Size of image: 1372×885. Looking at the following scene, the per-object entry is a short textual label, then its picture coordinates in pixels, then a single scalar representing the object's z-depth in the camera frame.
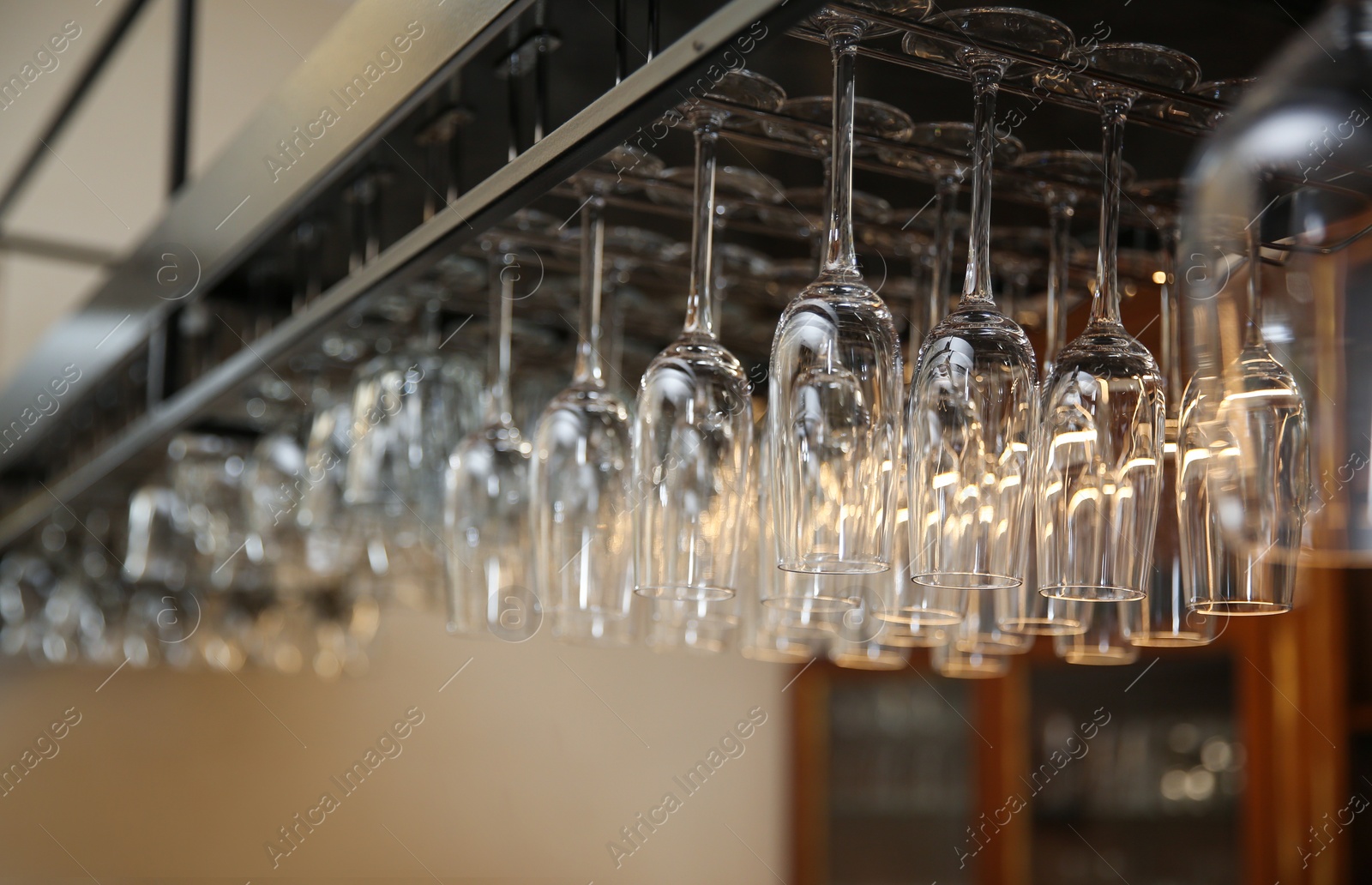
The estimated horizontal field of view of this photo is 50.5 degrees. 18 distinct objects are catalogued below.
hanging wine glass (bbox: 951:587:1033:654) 0.85
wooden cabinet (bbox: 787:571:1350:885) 2.38
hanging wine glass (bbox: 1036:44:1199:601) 0.61
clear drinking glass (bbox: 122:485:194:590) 1.63
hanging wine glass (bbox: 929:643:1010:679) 1.01
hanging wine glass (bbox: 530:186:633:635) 0.81
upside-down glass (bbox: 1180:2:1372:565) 0.32
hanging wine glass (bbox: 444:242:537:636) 0.96
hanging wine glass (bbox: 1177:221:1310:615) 0.46
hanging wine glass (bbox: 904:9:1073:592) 0.60
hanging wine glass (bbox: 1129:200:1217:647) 0.74
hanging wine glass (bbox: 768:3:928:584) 0.59
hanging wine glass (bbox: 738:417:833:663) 0.70
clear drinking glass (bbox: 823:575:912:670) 0.88
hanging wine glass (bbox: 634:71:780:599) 0.69
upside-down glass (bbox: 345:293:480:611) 1.14
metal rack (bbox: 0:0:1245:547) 0.62
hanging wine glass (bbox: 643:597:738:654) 0.92
